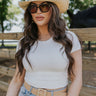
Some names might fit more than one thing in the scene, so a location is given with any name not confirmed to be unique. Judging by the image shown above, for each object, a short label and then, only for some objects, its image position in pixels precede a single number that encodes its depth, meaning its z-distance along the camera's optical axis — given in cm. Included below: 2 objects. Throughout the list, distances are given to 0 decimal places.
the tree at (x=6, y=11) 1246
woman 102
